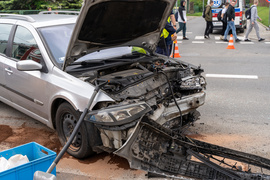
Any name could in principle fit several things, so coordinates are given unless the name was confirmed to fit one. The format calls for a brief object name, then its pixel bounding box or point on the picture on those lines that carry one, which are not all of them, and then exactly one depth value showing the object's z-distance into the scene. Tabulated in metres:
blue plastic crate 3.37
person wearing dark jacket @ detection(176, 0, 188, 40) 15.72
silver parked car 4.06
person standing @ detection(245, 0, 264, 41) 15.17
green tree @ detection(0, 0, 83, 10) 19.25
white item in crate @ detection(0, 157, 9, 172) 3.44
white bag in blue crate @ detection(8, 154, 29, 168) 3.54
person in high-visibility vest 8.78
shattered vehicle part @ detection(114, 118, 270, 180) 3.70
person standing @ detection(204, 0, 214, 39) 16.74
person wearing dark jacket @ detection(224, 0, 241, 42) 15.02
